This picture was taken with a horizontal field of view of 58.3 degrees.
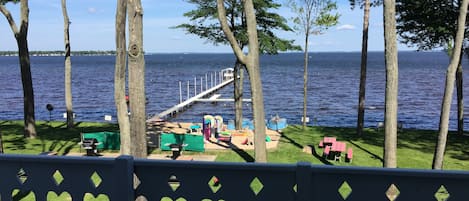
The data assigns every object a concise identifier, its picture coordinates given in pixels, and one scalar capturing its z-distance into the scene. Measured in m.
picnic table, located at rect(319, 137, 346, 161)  15.38
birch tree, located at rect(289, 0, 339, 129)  22.34
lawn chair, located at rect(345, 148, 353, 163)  15.16
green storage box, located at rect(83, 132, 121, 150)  17.15
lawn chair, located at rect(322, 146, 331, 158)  15.70
